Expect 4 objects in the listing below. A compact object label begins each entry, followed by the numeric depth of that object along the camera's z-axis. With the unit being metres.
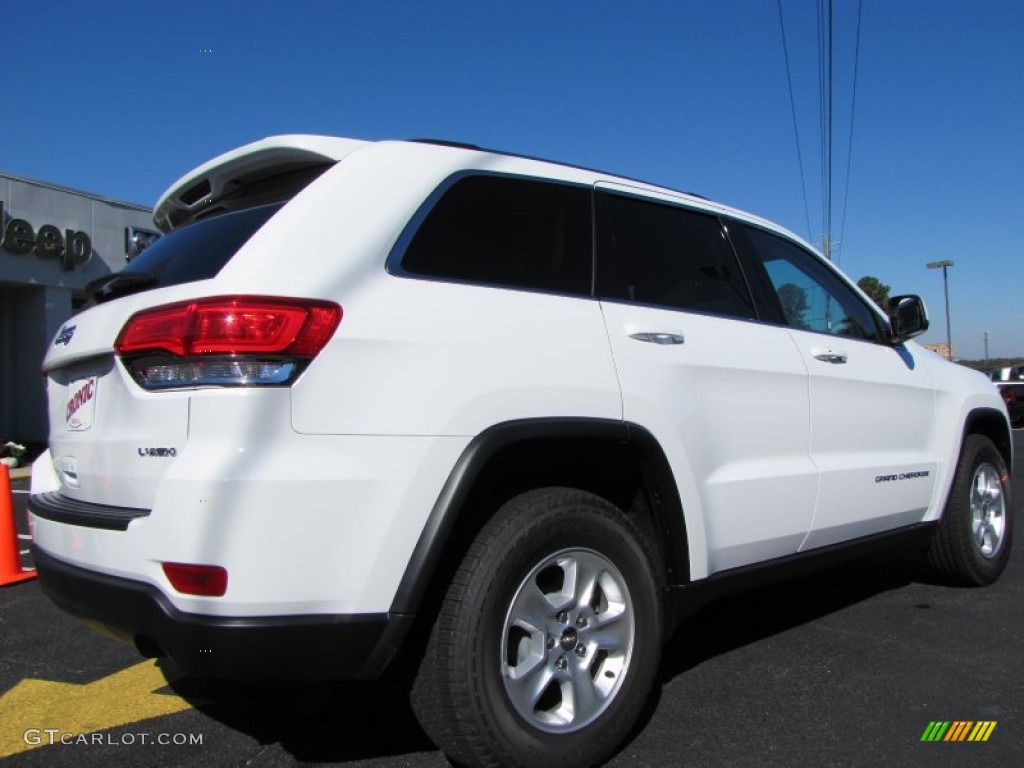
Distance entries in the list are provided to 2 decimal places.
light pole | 46.07
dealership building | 14.84
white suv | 2.08
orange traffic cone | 5.27
